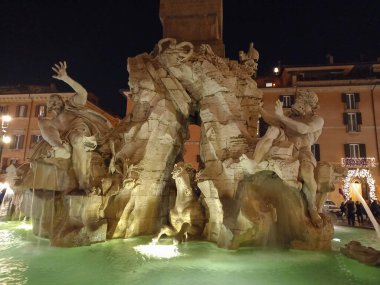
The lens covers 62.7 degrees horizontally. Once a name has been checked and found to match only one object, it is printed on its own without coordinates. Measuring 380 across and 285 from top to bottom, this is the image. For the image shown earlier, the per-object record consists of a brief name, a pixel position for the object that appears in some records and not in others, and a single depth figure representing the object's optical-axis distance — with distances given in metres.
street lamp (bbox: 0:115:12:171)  11.95
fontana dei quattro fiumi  6.01
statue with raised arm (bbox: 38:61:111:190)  6.40
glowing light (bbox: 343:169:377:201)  20.97
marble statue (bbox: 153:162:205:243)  6.78
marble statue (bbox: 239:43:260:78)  8.13
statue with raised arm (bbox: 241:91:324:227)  6.00
